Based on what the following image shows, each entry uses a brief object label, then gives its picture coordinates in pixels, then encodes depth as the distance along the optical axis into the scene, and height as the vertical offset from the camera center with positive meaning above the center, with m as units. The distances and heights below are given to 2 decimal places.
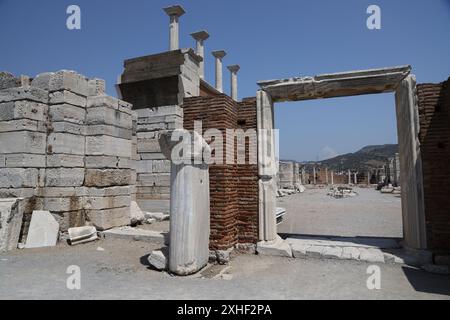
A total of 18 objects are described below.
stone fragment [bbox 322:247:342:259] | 5.11 -1.30
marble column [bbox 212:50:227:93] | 17.73 +6.67
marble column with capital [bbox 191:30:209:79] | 15.34 +7.37
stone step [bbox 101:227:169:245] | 6.53 -1.26
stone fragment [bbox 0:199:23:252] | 5.92 -0.88
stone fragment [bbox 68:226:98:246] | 6.42 -1.23
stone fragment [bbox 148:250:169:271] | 4.52 -1.26
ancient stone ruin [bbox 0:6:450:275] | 4.77 +0.28
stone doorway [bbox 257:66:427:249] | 4.90 +0.98
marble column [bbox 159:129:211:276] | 4.36 -0.40
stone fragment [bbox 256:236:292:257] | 5.32 -1.27
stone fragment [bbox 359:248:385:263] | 4.89 -1.30
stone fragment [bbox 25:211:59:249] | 6.27 -1.11
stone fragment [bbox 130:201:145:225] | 8.27 -1.01
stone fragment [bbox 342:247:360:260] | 5.04 -1.30
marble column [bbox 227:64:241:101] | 20.06 +6.89
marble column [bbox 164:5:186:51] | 13.03 +6.84
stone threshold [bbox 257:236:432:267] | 4.83 -1.27
